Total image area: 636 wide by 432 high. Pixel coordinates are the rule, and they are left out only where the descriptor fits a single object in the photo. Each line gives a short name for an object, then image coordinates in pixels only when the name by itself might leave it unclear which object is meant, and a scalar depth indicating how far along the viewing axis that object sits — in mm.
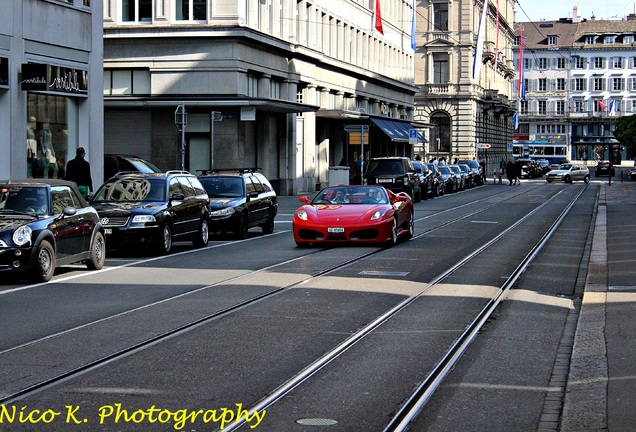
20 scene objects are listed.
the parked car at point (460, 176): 66125
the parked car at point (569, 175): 88812
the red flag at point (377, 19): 57781
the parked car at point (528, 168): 102312
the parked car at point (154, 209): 21047
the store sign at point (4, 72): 28062
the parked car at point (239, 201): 25938
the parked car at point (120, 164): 36188
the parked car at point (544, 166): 113206
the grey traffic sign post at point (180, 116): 32647
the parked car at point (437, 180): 55275
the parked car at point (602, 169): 104269
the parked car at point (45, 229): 15867
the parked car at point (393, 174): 45375
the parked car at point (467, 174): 71250
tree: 92531
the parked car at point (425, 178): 50762
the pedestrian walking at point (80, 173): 25016
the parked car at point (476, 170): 76412
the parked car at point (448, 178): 61278
